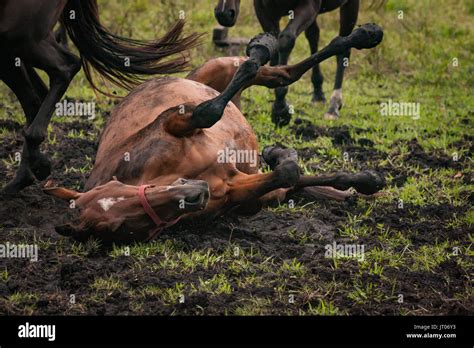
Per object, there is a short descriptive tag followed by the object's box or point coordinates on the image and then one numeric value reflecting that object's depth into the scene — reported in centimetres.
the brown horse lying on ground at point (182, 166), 995
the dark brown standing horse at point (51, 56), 1216
